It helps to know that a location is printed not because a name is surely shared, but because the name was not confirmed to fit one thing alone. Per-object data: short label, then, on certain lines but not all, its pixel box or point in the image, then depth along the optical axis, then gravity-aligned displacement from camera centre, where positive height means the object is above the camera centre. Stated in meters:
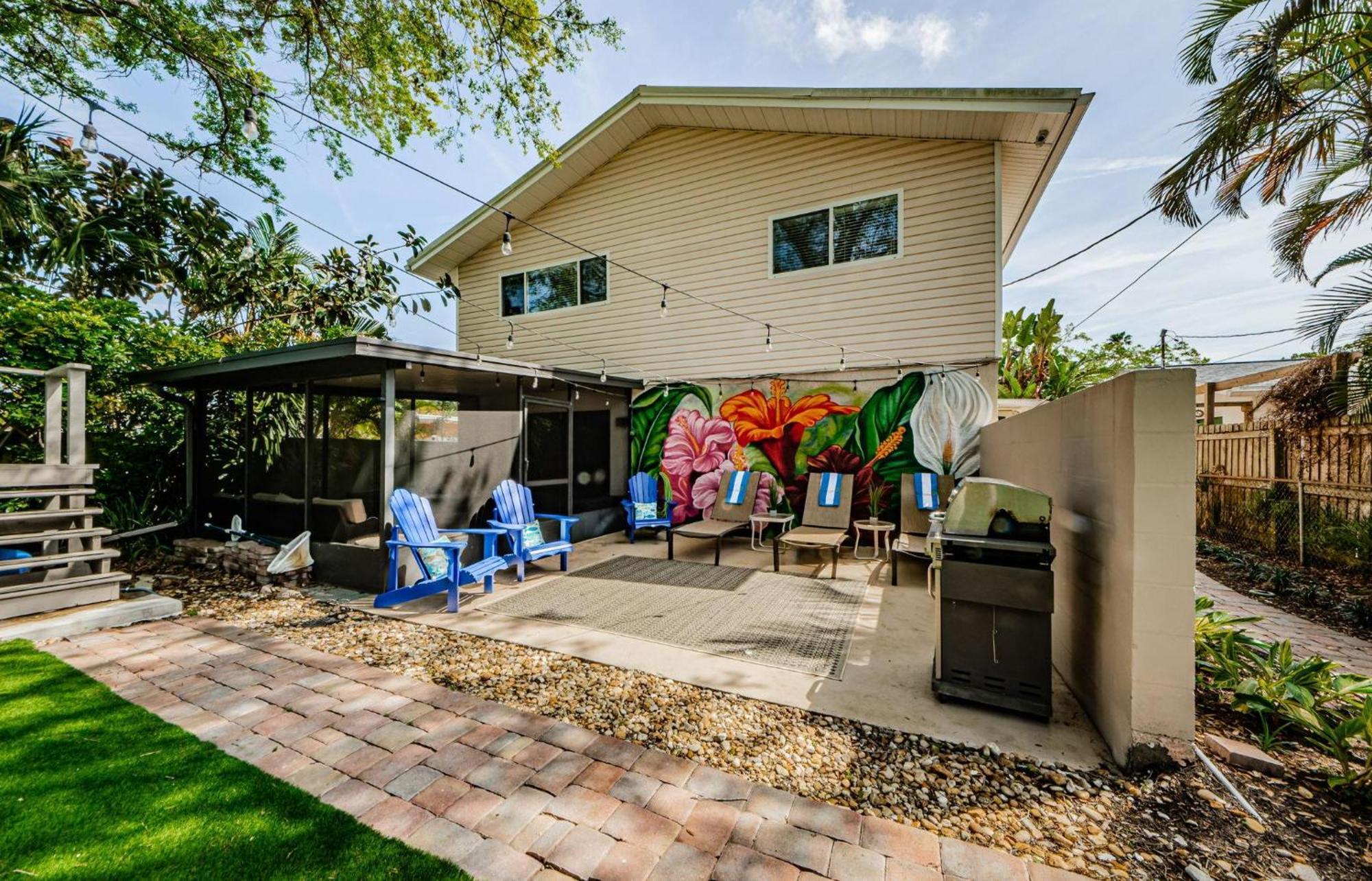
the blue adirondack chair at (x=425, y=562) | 4.52 -1.16
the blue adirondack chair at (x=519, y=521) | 5.57 -0.95
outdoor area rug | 3.82 -1.56
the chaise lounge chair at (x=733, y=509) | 7.30 -0.98
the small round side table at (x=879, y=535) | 6.41 -1.26
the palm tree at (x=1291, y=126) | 4.46 +3.20
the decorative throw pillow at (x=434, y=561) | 4.96 -1.20
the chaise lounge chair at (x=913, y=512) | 6.54 -0.90
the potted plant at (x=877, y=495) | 7.22 -0.73
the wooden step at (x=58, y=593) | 3.87 -1.23
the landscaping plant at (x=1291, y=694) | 2.16 -1.31
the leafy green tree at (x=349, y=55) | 6.05 +5.09
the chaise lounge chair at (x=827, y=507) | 6.90 -0.88
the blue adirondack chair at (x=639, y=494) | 7.90 -0.80
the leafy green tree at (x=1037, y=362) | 12.12 +2.17
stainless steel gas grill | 2.72 -0.87
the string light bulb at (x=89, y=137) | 4.47 +2.82
